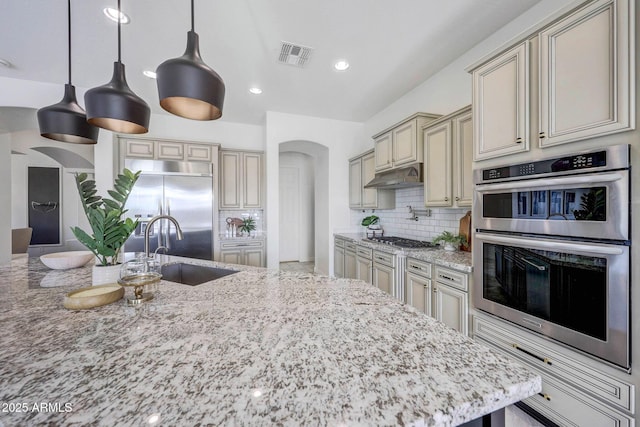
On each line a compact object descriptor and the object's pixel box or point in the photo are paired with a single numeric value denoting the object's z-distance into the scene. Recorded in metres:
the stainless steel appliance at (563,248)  1.20
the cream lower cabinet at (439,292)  2.02
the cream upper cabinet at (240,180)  4.35
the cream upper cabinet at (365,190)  3.81
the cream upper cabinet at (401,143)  2.91
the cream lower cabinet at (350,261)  3.71
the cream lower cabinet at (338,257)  4.14
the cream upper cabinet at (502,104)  1.59
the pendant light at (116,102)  1.39
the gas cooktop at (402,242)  2.87
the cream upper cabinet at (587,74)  1.18
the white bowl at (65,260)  1.81
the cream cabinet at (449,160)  2.34
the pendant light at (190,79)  1.14
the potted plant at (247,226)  4.55
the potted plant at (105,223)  1.28
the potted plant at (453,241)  2.54
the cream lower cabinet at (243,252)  4.20
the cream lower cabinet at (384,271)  2.78
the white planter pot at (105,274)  1.33
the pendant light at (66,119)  1.71
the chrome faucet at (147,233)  1.67
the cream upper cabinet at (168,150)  3.82
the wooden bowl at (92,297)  1.08
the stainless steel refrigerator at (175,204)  3.69
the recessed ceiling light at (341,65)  2.79
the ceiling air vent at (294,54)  2.53
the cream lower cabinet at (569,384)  1.22
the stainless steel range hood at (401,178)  2.88
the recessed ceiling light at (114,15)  2.04
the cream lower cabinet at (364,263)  3.28
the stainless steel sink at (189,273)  1.96
